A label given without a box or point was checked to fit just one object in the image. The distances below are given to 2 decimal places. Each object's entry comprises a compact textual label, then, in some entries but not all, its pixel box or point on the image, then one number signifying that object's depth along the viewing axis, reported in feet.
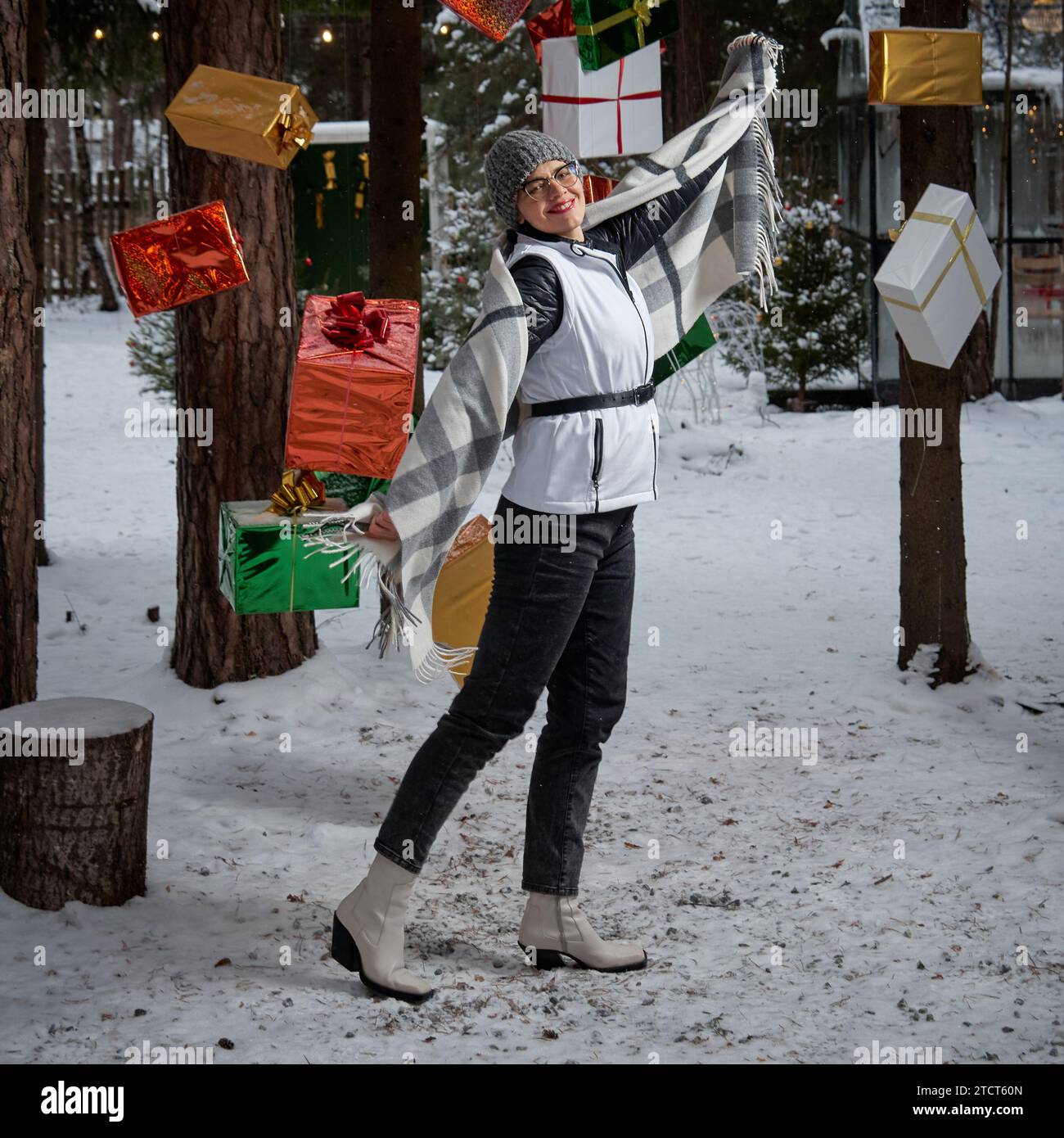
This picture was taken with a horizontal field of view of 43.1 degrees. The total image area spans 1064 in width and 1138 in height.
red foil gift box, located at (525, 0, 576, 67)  14.70
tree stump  10.57
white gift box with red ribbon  14.35
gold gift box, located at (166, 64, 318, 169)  12.21
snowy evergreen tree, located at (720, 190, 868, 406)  38.17
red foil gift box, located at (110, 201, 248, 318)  12.33
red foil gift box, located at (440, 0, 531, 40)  12.89
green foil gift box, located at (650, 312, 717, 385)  11.83
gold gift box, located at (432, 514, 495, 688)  12.06
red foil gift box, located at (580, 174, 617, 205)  12.60
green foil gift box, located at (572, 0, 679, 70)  13.51
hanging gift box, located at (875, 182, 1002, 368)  14.44
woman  9.25
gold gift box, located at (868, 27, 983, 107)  14.44
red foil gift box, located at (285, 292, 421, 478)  10.70
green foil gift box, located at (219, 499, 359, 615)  10.94
